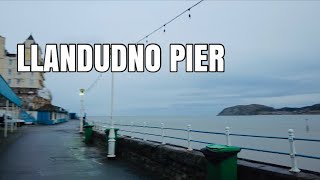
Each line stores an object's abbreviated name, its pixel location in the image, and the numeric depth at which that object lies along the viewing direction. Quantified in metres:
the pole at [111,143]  9.83
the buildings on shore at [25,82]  61.39
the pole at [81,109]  22.31
